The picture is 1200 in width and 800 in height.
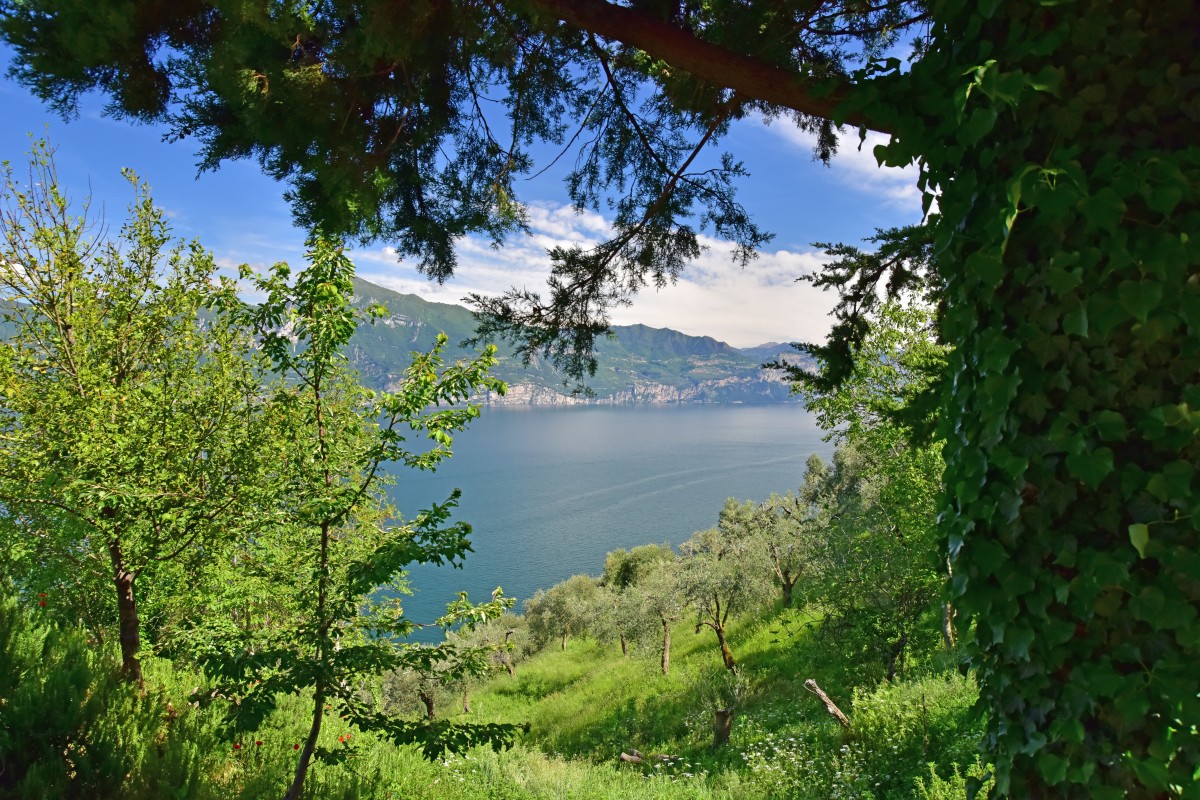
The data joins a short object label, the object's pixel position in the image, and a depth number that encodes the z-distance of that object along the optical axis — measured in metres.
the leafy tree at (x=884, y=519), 12.27
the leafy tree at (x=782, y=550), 20.53
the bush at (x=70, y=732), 3.19
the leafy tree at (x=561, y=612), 34.28
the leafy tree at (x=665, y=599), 21.02
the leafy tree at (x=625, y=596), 24.41
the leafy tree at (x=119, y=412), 5.75
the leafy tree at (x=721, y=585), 19.67
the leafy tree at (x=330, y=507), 3.87
